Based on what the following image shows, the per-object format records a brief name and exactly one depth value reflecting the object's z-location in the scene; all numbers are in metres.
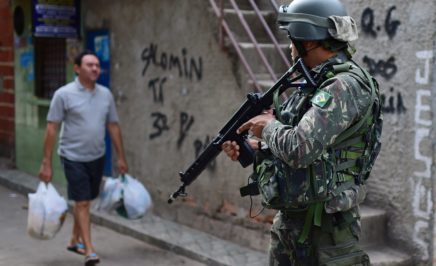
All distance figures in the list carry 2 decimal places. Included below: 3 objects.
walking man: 5.41
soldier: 2.51
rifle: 2.71
